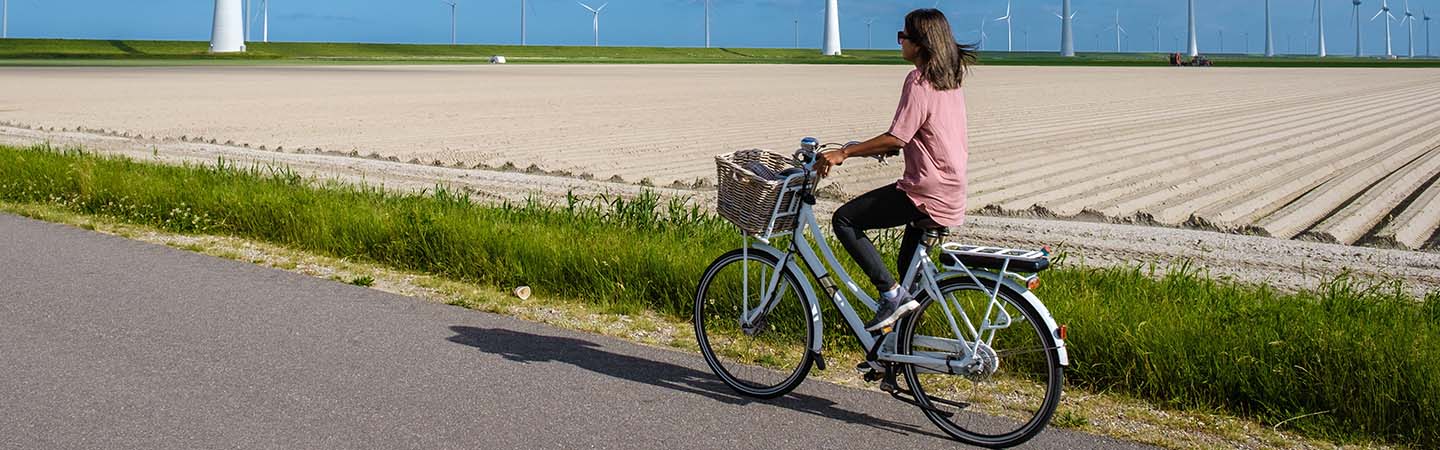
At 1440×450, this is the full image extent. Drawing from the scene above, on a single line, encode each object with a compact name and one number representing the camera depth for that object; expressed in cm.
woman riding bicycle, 516
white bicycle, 510
